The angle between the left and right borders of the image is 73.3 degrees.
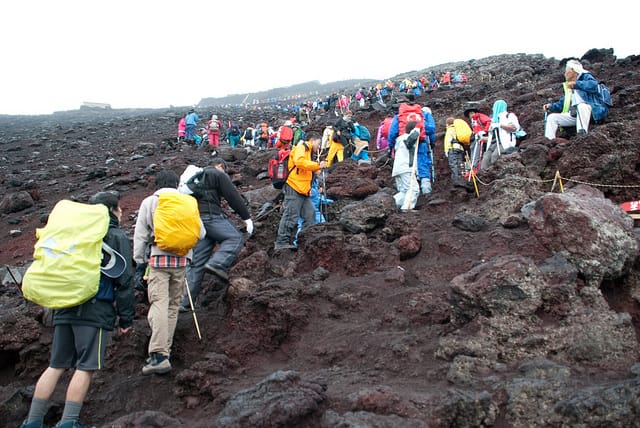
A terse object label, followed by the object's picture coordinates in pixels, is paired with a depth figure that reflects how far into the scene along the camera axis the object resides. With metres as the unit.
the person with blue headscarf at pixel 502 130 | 8.78
